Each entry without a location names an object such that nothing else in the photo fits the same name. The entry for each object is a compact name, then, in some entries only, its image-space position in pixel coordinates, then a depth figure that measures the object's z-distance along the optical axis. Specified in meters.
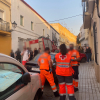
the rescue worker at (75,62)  4.26
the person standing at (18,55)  10.38
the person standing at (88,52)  11.70
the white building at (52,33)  30.21
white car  1.94
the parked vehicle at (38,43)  13.66
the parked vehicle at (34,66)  5.15
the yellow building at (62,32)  39.50
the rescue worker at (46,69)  3.95
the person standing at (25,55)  7.36
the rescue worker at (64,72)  3.21
